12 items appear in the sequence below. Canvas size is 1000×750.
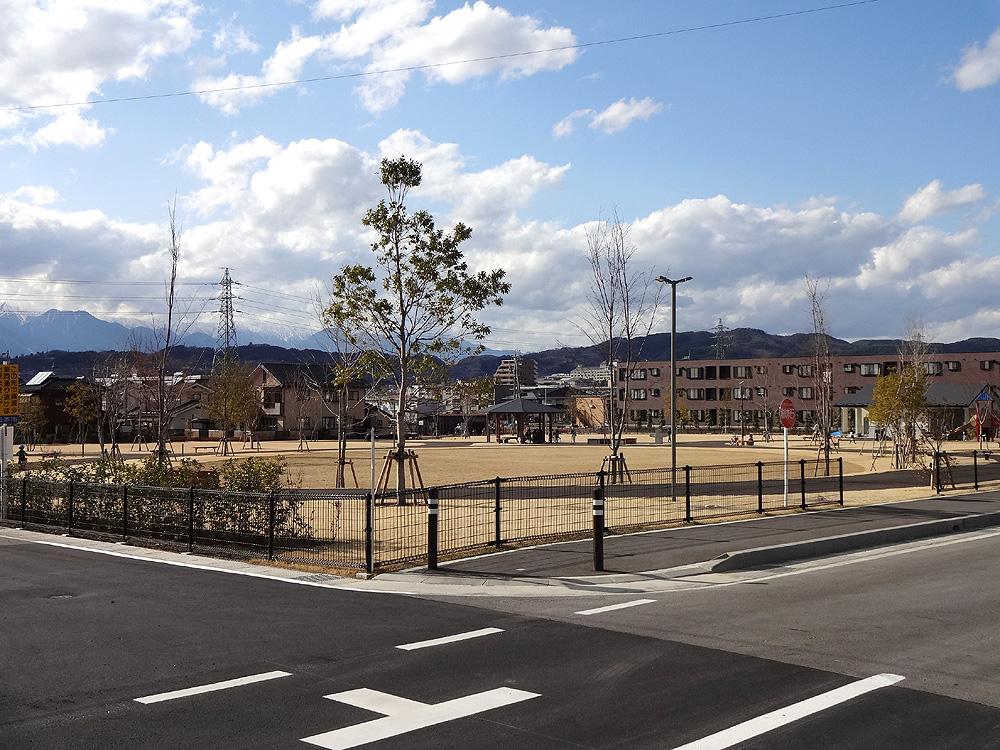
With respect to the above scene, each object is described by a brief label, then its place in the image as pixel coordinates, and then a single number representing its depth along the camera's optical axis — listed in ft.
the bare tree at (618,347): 96.78
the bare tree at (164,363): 94.55
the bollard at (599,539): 44.68
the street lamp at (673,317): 95.14
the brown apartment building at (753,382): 311.47
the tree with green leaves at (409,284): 88.22
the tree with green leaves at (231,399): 226.38
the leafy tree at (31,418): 223.51
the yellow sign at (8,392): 76.84
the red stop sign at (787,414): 75.87
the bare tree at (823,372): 153.69
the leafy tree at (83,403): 213.46
